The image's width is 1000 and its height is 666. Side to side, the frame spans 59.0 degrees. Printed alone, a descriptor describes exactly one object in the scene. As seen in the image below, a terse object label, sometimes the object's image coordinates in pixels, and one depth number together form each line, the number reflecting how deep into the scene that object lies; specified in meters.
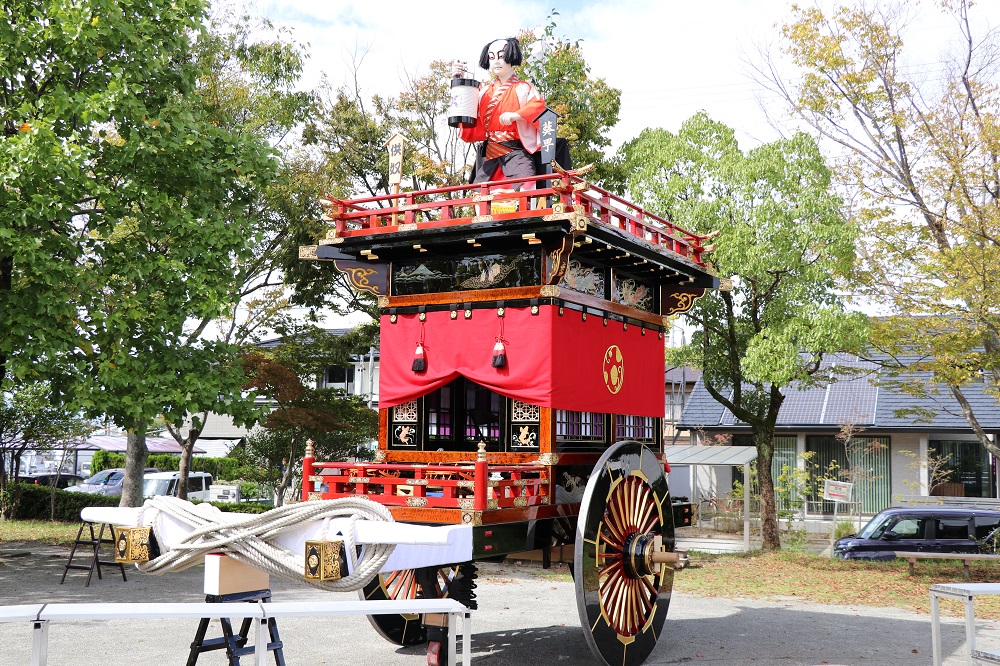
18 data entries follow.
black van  17.98
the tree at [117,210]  12.95
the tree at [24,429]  22.89
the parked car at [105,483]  28.91
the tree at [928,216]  14.46
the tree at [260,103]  18.92
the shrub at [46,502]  24.41
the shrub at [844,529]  22.61
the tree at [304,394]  18.59
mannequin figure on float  10.37
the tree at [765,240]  17.00
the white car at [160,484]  27.77
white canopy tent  24.66
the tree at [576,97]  18.55
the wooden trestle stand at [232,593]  5.43
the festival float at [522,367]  8.22
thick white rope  5.17
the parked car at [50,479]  32.31
